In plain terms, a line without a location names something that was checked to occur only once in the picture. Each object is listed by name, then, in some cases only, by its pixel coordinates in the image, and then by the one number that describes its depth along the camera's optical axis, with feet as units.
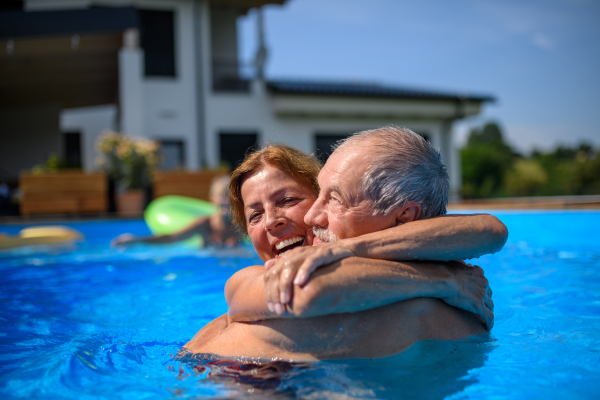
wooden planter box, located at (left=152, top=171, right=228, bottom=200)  38.50
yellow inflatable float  21.61
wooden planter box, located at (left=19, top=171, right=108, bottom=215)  35.68
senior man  4.58
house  41.55
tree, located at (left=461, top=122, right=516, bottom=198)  151.03
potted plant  36.94
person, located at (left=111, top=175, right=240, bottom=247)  20.51
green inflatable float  23.71
